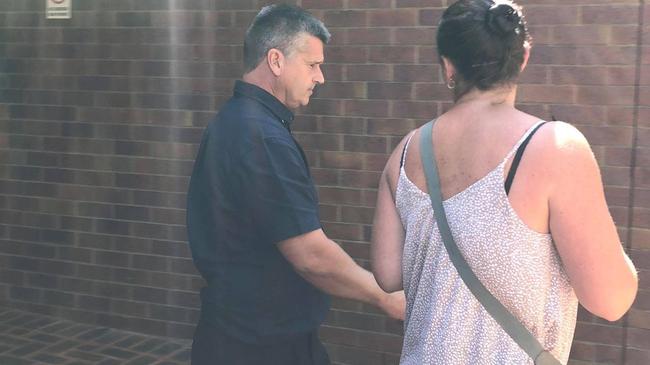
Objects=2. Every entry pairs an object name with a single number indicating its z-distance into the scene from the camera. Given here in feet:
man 9.88
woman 6.89
